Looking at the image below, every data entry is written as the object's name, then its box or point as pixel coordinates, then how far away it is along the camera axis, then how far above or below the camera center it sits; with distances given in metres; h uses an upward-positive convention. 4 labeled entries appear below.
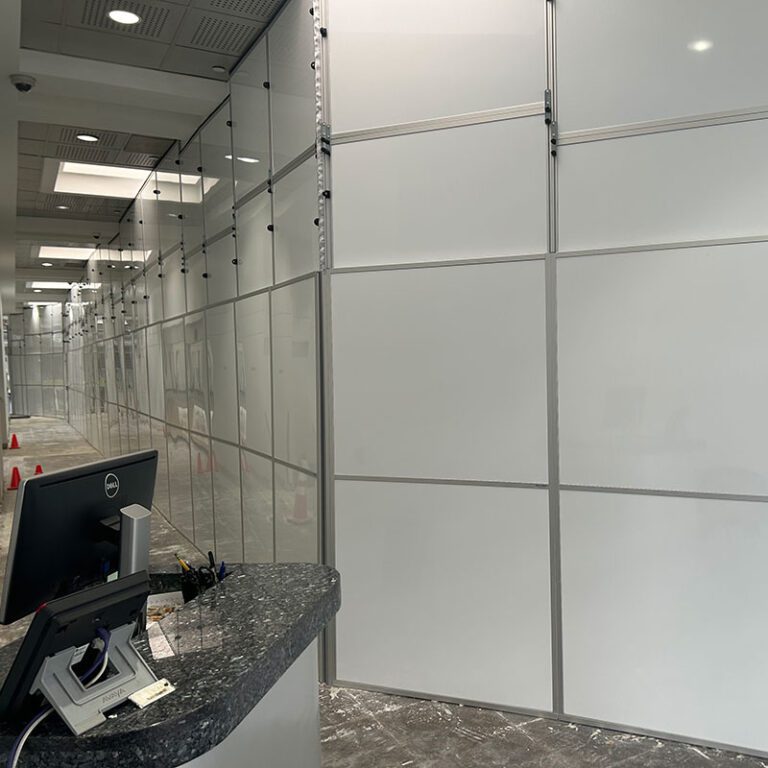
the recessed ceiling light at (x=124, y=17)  3.92 +2.01
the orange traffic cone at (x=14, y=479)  9.24 -1.51
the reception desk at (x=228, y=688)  1.20 -0.64
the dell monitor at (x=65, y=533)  1.48 -0.37
